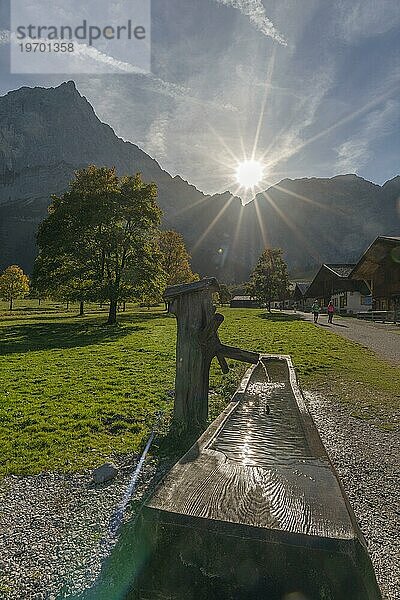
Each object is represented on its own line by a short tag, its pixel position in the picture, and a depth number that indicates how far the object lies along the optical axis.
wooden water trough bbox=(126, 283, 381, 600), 1.79
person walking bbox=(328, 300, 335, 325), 34.51
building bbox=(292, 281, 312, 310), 75.86
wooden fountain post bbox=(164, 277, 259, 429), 6.03
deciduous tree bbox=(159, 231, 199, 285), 44.96
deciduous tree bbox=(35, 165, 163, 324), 26.39
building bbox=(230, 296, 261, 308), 95.56
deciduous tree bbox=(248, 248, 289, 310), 50.84
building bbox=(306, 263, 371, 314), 52.19
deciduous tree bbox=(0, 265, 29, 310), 58.47
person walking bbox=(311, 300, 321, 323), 34.69
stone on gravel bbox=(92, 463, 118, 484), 4.69
